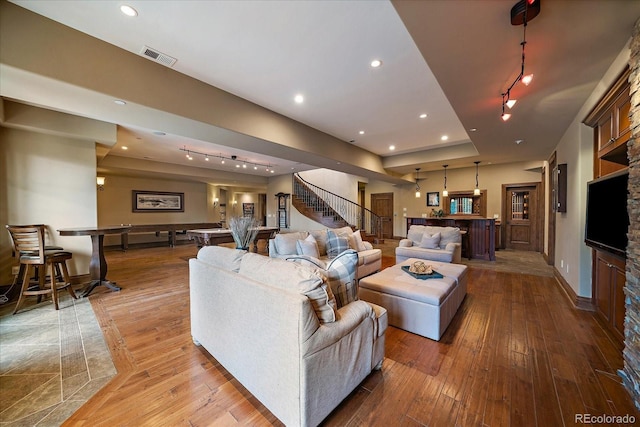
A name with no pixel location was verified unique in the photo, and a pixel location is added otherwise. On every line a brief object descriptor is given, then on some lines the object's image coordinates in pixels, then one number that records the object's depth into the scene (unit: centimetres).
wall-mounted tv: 220
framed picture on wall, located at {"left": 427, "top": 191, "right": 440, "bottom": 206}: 900
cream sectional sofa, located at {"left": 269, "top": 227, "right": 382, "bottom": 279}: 404
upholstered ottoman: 252
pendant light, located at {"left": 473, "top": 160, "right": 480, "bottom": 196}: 768
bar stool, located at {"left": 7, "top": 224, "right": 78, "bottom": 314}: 321
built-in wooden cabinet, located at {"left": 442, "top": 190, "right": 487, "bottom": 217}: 820
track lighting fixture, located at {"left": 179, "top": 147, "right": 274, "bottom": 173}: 643
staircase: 952
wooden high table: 402
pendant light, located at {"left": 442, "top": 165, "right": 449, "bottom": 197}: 840
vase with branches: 328
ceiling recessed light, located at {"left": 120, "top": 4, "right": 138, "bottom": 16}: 192
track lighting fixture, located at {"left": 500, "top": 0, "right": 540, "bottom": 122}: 149
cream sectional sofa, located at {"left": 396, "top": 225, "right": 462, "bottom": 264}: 505
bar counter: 634
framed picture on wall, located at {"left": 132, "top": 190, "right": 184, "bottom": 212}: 870
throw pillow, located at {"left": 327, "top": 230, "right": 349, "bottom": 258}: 452
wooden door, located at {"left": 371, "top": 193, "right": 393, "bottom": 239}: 1031
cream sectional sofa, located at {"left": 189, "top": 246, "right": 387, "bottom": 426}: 137
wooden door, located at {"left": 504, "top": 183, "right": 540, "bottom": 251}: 749
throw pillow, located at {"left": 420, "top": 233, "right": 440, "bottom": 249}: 550
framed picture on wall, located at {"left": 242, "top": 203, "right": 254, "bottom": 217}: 1453
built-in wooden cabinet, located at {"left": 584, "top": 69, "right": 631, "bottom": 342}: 229
